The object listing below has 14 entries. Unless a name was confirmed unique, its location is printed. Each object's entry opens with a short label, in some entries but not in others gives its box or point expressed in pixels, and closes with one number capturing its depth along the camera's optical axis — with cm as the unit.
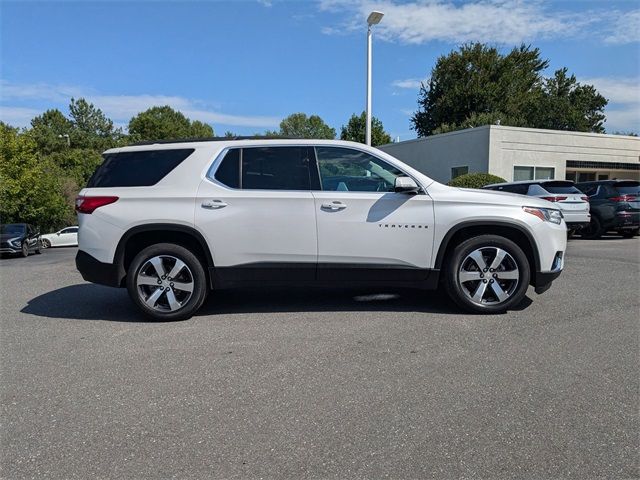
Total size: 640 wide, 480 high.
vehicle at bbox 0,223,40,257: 2167
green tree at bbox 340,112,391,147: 4932
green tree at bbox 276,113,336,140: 8599
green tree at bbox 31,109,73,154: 5819
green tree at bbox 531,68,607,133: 4845
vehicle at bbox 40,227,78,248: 3125
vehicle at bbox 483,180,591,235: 1259
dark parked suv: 1391
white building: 2145
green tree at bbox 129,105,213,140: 6650
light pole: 1533
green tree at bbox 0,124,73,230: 3412
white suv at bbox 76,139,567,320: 515
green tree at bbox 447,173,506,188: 1860
